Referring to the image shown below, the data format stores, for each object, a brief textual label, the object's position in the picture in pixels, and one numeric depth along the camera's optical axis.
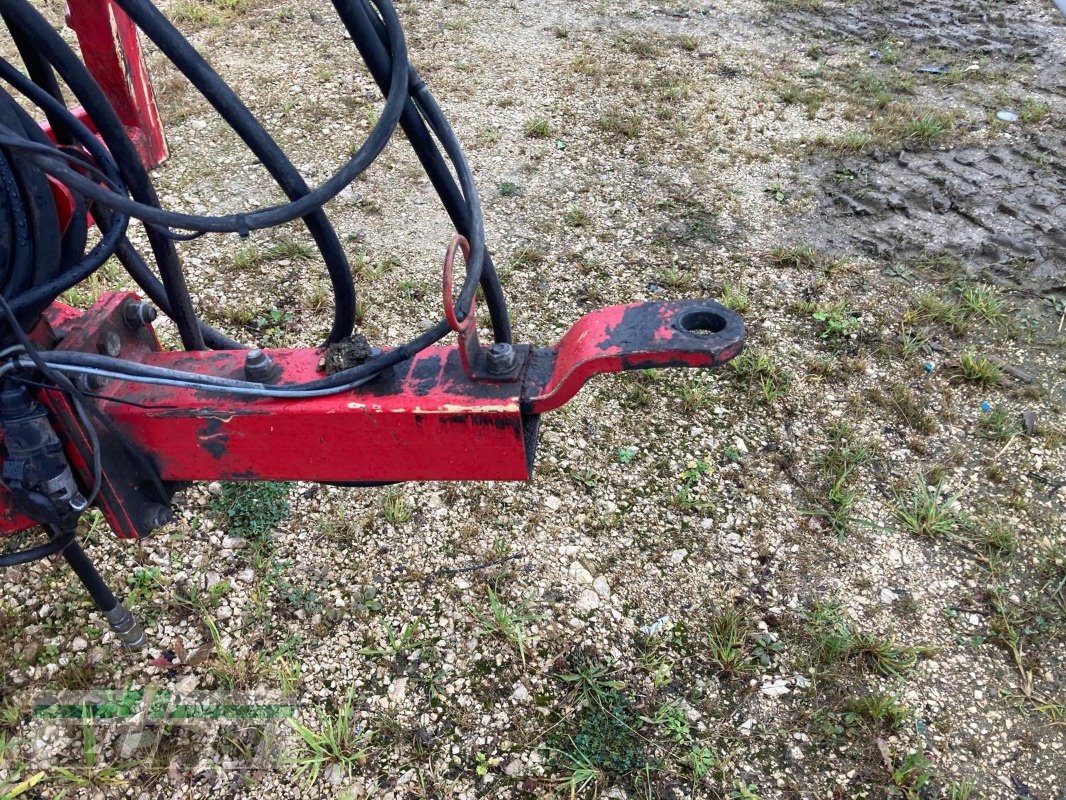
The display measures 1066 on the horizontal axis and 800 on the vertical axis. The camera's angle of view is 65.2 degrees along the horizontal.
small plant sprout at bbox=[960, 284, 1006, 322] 3.20
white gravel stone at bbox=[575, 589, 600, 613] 2.32
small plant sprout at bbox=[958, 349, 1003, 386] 2.97
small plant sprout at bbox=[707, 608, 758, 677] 2.19
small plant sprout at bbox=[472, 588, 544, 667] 2.23
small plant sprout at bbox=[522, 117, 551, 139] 4.10
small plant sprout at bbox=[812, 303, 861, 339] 3.15
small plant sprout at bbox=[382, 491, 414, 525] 2.50
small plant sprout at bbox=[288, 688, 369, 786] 1.99
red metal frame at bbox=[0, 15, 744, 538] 1.36
